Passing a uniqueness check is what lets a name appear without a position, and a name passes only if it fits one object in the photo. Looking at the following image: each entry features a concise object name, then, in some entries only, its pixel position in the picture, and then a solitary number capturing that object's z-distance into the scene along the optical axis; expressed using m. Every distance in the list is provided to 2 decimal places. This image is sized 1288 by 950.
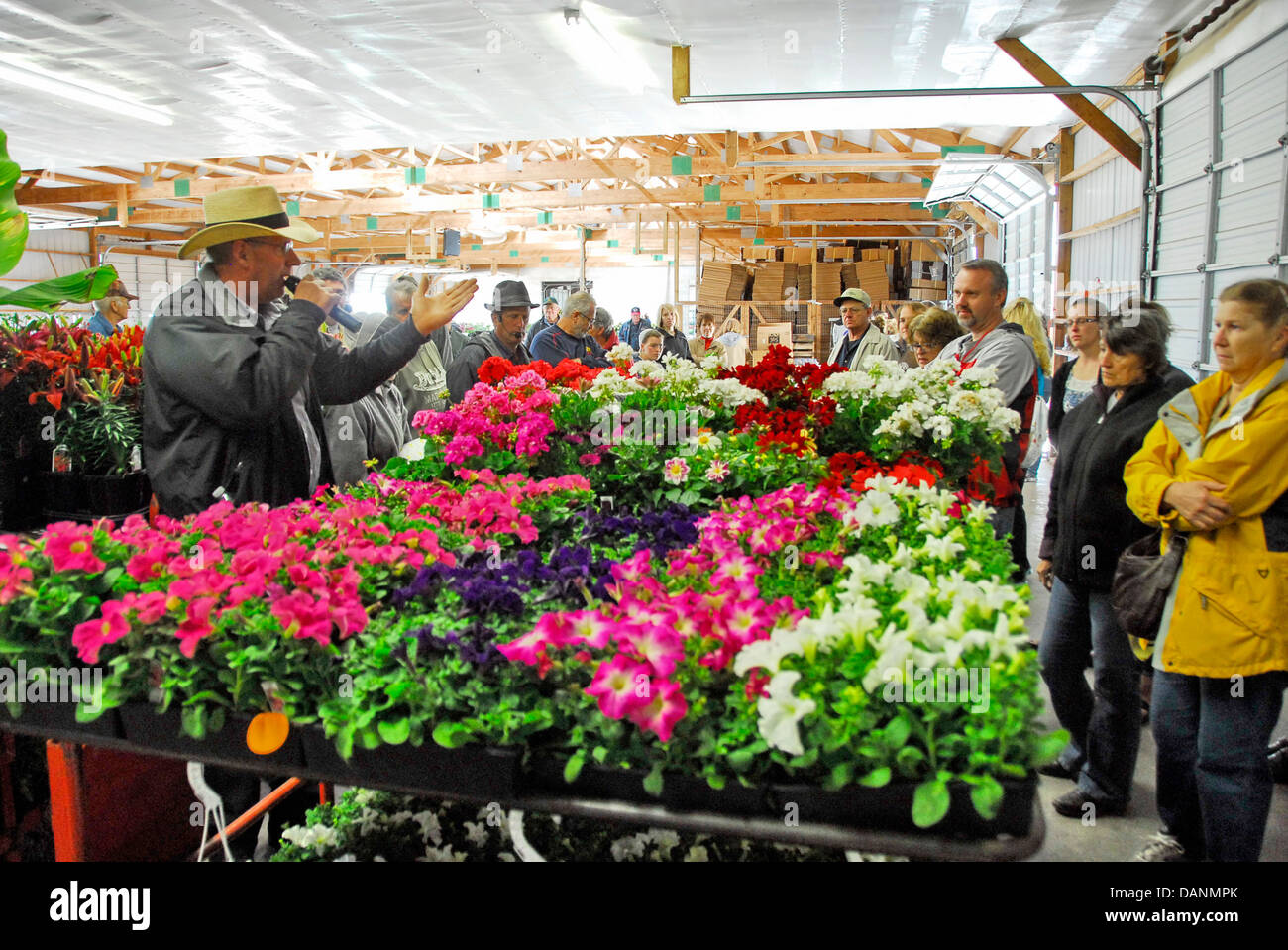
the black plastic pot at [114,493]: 3.33
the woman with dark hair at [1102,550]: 2.36
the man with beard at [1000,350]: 3.20
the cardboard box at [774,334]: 12.60
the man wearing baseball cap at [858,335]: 5.11
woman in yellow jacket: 1.87
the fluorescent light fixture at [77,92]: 5.10
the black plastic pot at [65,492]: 3.37
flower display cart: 1.04
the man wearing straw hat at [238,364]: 1.99
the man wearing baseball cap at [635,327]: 11.88
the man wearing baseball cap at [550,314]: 7.51
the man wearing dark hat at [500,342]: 3.93
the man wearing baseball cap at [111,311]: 6.11
